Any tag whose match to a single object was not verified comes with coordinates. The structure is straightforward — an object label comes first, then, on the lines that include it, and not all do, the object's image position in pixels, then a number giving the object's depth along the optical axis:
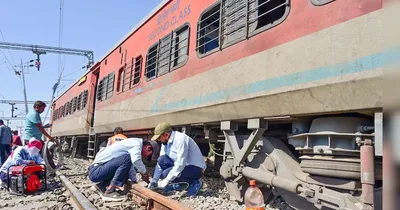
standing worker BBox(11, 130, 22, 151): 12.27
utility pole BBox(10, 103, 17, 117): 46.94
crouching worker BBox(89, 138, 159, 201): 4.74
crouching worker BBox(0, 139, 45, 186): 6.05
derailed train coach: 2.59
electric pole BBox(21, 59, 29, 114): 25.84
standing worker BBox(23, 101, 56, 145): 6.96
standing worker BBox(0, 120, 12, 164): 9.86
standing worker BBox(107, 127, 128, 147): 5.56
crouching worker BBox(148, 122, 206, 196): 4.52
